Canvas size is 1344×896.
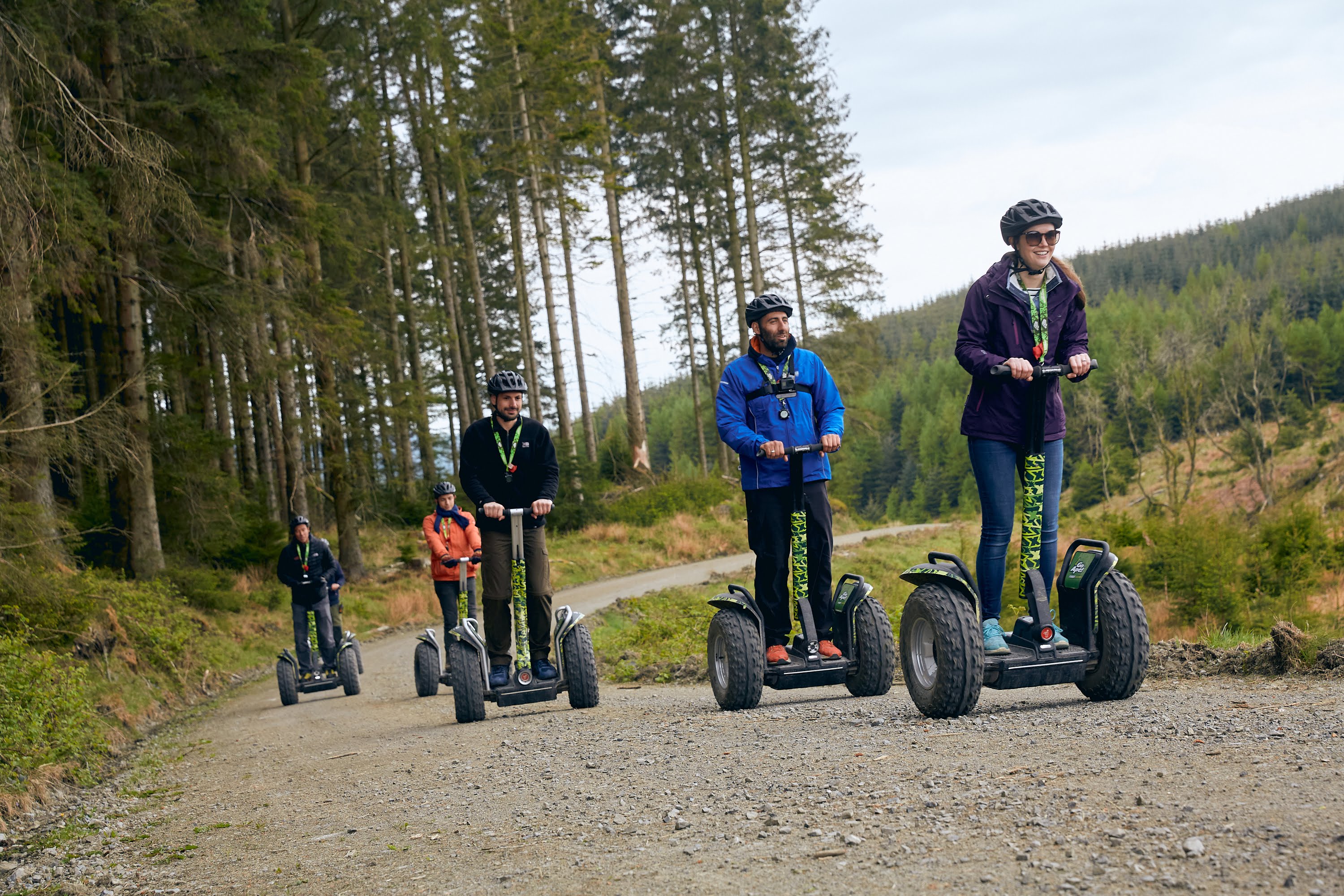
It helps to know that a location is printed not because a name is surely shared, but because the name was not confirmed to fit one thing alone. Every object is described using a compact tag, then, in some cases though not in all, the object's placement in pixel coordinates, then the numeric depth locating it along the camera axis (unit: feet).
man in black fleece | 27.17
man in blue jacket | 21.58
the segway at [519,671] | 27.02
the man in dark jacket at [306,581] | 43.73
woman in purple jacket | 17.87
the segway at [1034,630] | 17.16
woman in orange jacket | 39.09
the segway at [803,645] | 21.57
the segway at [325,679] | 41.50
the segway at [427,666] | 34.86
